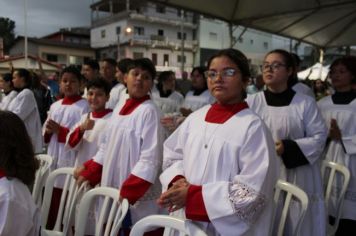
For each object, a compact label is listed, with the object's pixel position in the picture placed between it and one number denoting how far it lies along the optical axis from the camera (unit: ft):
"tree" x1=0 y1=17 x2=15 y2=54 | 169.68
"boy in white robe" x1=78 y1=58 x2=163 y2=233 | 9.17
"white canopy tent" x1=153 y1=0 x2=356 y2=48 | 20.54
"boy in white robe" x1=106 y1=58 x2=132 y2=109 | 15.35
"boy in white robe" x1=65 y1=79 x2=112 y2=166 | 11.88
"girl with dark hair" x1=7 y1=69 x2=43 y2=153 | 17.22
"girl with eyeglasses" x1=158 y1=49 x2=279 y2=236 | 6.14
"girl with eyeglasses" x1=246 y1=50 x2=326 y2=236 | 9.32
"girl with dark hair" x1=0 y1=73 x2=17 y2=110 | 17.80
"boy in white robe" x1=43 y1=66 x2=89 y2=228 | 13.07
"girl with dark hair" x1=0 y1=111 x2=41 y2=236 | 6.25
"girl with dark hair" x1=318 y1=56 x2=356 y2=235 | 11.46
